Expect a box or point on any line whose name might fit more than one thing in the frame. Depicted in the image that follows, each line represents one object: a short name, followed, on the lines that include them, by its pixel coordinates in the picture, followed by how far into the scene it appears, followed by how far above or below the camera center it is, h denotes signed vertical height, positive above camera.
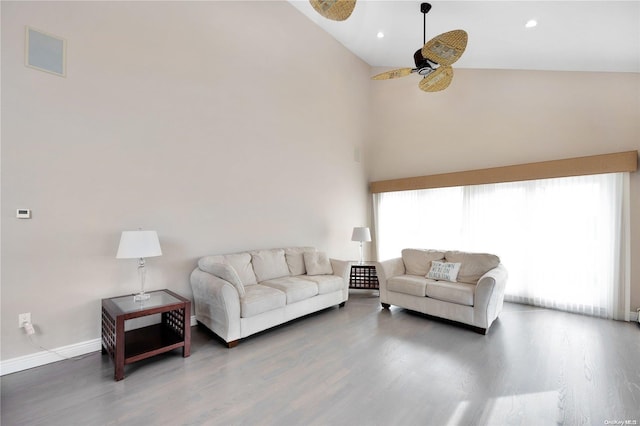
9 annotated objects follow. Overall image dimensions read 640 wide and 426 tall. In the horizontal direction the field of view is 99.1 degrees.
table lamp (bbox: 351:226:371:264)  5.16 -0.45
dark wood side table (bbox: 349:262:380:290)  4.94 -1.22
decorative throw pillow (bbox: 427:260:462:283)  3.86 -0.89
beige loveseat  3.23 -1.00
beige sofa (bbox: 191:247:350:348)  2.91 -0.97
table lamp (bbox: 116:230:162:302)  2.57 -0.32
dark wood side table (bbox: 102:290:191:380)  2.30 -1.15
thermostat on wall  2.38 +0.00
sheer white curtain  3.62 -0.38
